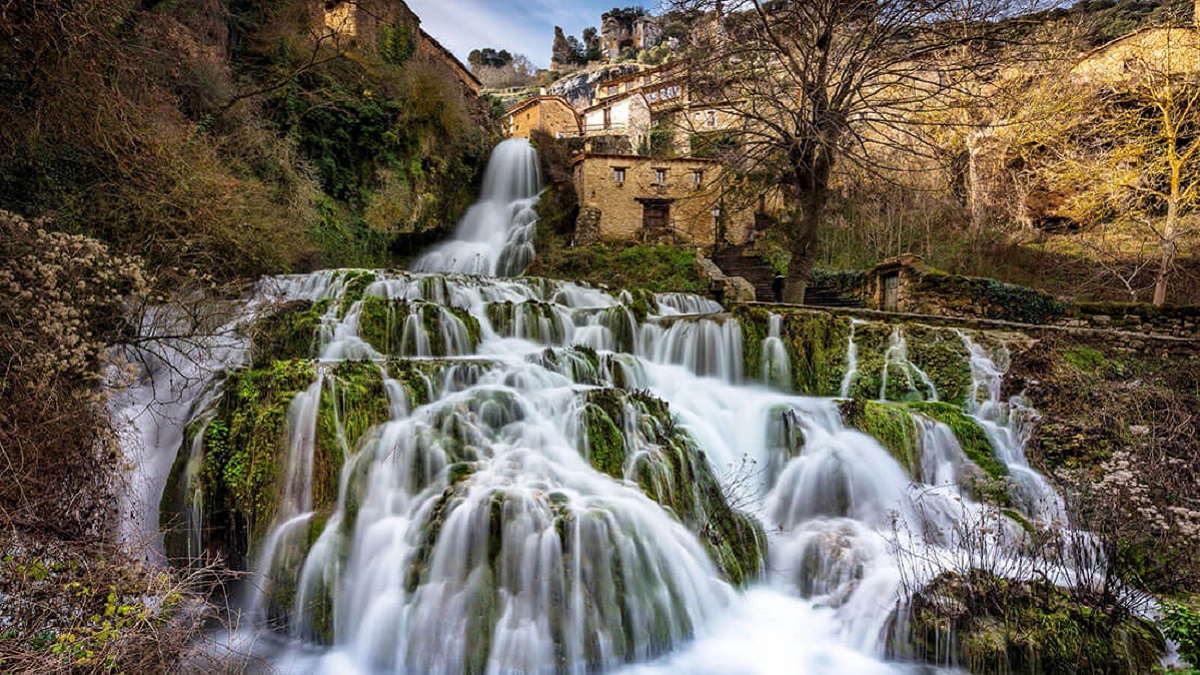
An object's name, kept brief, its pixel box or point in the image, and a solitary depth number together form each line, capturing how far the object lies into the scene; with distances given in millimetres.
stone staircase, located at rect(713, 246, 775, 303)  19553
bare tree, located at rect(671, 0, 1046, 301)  10141
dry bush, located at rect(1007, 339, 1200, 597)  5078
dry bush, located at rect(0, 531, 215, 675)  2516
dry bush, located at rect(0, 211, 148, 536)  3771
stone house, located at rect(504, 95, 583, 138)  35750
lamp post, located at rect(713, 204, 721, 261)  22697
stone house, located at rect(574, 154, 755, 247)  23594
